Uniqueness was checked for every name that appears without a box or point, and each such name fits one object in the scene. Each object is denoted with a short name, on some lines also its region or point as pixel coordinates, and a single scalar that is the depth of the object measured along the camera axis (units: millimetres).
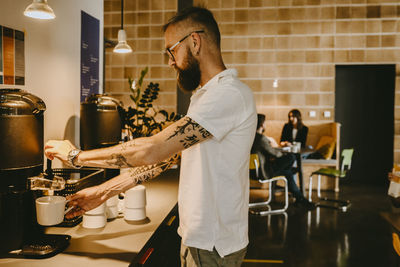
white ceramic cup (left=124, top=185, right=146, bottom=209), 1600
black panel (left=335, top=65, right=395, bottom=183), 6938
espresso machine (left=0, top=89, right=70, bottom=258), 1218
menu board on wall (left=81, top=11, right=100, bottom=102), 2344
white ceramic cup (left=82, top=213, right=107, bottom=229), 1495
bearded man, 1095
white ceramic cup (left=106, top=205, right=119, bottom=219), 1616
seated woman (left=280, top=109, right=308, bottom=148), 6344
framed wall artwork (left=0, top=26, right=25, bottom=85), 1542
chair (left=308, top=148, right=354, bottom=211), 5074
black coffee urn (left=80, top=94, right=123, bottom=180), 2066
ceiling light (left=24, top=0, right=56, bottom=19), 1536
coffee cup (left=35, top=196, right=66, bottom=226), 1218
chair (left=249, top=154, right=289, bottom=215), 4703
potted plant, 2420
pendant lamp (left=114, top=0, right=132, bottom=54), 3314
